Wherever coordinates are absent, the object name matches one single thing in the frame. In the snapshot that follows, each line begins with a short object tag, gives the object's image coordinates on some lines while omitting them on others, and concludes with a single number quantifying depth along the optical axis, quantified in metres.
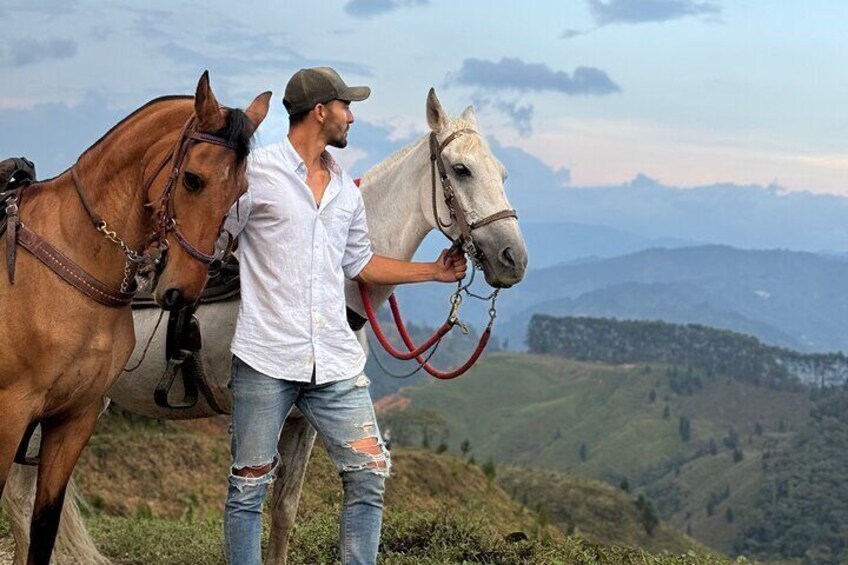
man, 4.21
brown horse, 3.97
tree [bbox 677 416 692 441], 149.50
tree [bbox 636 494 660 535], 54.39
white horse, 4.91
